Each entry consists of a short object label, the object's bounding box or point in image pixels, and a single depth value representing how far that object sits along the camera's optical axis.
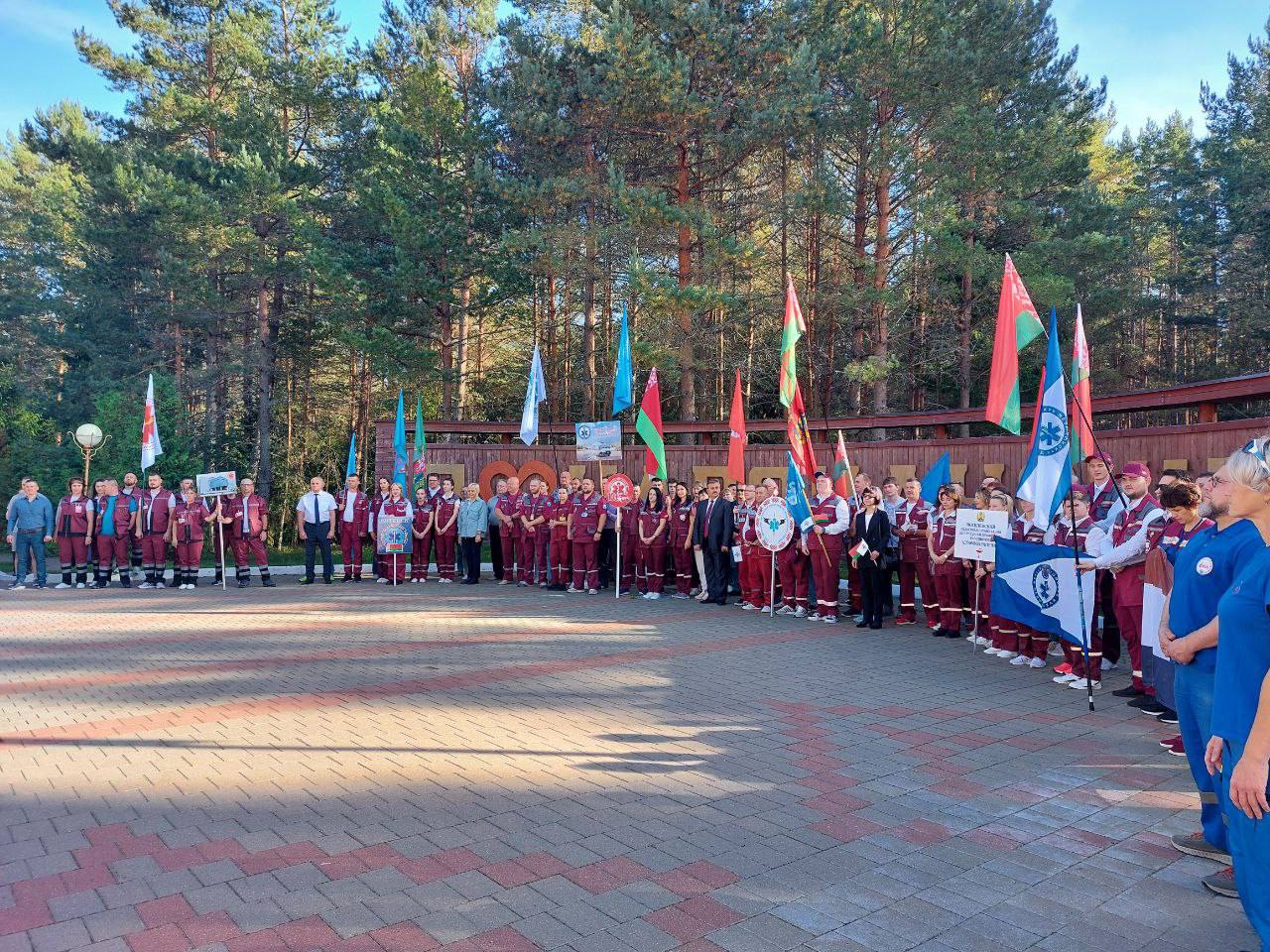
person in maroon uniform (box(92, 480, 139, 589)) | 16.88
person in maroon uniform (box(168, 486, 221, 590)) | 16.83
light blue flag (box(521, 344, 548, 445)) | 17.89
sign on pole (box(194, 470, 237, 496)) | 16.77
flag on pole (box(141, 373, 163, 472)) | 17.66
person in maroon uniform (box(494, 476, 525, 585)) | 17.52
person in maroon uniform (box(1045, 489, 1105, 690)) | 8.68
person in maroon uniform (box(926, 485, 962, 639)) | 11.37
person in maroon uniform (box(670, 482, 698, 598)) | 15.45
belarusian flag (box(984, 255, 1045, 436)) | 8.94
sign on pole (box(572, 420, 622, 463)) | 16.36
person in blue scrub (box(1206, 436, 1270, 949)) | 3.00
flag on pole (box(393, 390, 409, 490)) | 19.94
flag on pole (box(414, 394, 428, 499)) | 20.92
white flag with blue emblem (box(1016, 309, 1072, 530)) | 8.29
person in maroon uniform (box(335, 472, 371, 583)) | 17.72
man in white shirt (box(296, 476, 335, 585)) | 17.31
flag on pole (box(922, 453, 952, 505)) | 15.29
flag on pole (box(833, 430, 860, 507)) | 15.76
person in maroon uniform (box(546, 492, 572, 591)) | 16.62
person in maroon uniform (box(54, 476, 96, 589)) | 17.00
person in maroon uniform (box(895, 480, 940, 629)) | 12.08
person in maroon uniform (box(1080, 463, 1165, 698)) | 7.84
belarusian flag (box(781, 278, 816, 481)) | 12.67
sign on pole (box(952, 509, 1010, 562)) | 10.12
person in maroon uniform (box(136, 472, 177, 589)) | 16.88
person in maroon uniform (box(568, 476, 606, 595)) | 16.28
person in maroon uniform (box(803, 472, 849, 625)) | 12.84
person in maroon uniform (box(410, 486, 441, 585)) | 17.80
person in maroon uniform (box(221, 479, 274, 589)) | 17.20
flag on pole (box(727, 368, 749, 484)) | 14.26
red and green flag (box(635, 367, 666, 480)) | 15.66
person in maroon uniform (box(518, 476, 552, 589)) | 16.98
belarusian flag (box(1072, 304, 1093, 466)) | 9.41
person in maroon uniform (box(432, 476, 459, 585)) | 17.77
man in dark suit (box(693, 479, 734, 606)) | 14.59
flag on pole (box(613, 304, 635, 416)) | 16.59
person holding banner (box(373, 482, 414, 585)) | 17.39
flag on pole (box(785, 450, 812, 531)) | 12.77
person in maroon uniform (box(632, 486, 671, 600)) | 15.44
